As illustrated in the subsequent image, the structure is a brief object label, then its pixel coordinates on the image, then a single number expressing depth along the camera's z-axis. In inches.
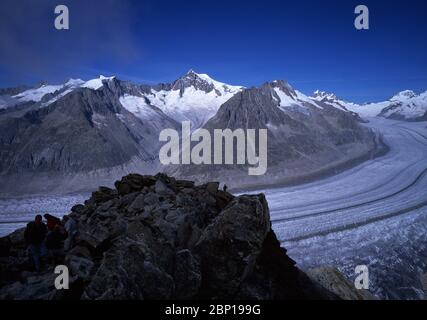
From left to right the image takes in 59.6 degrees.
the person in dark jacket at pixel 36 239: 403.2
